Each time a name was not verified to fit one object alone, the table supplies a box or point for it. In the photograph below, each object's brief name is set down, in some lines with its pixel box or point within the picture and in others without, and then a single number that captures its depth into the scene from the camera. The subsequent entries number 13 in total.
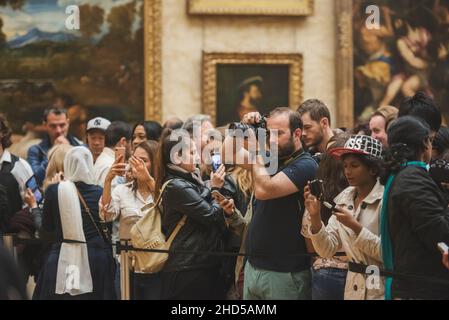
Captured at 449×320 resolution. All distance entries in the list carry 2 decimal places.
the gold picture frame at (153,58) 26.25
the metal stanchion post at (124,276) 12.91
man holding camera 10.99
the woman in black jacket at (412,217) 9.16
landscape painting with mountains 25.75
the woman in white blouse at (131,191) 13.48
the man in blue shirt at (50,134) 19.55
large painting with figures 26.89
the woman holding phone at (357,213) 10.20
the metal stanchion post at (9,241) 14.12
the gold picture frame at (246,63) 26.32
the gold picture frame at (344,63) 26.64
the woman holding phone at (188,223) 12.27
